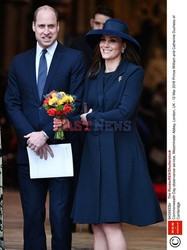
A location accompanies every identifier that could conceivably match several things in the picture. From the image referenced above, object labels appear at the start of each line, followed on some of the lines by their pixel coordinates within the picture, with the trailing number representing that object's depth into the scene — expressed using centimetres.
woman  1399
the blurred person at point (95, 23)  1759
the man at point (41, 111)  1479
